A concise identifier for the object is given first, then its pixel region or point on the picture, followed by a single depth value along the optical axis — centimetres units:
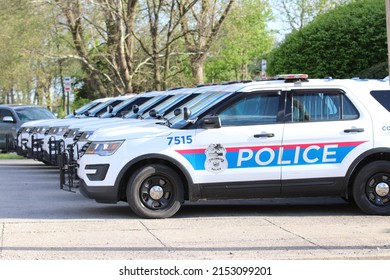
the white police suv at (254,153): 994
